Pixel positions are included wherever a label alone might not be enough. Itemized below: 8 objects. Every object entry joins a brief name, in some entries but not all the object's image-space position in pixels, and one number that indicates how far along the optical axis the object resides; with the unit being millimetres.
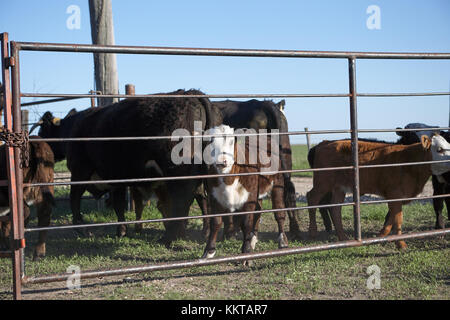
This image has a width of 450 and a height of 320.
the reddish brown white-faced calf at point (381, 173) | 4969
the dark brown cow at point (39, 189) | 4789
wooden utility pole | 7805
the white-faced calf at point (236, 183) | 4391
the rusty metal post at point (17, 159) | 2918
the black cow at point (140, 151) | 5285
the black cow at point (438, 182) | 5758
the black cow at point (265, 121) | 5657
